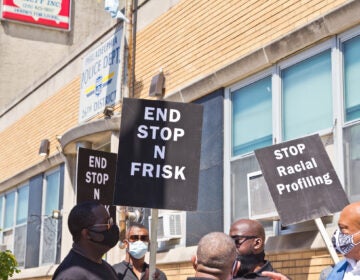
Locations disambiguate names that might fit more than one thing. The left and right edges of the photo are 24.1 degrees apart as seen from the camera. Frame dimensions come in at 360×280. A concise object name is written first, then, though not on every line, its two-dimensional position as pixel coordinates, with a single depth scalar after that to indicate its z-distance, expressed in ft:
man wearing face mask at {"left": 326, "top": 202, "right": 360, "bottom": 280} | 16.88
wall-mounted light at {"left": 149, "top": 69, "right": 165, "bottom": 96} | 39.99
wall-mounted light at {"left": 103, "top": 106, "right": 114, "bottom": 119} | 44.62
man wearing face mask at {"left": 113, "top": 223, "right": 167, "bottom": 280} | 26.99
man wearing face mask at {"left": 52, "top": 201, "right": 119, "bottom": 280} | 17.85
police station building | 28.17
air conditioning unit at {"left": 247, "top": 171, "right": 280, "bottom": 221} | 30.25
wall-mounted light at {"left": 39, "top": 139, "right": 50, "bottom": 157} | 55.16
